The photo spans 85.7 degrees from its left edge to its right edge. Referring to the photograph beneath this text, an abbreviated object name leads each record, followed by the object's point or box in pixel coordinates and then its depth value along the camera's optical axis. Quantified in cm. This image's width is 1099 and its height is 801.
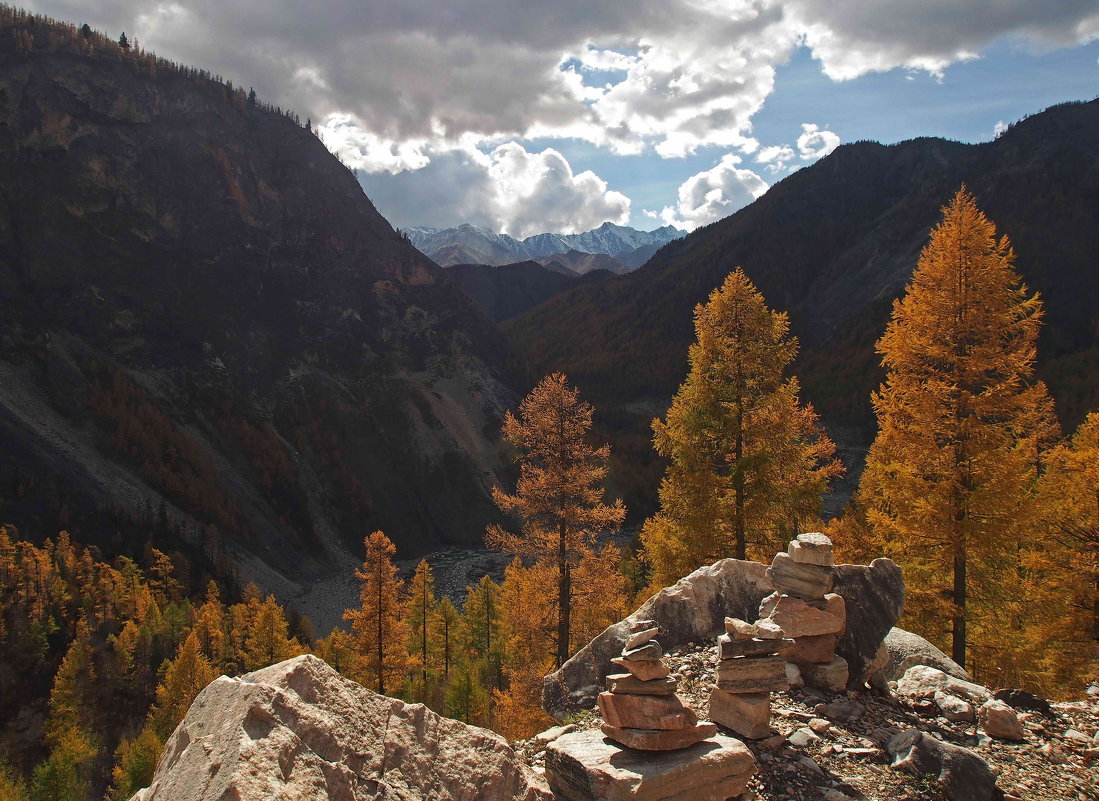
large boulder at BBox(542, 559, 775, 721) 1106
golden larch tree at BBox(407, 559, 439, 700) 4162
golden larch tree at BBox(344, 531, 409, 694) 2692
